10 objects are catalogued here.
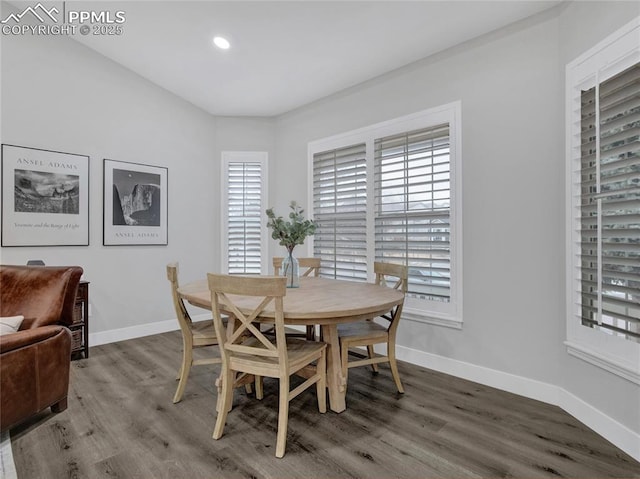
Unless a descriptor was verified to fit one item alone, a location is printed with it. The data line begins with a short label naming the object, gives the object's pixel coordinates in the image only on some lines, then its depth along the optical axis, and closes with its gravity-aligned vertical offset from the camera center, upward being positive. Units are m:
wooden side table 3.36 -0.84
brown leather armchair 2.00 -0.63
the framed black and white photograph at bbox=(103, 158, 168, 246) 3.90 +0.41
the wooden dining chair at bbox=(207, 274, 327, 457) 1.86 -0.65
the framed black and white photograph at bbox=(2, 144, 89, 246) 3.25 +0.40
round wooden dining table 1.99 -0.40
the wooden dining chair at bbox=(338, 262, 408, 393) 2.48 -0.70
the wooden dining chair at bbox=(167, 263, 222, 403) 2.47 -0.72
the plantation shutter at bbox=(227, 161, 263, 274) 4.80 +0.30
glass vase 2.86 -0.27
